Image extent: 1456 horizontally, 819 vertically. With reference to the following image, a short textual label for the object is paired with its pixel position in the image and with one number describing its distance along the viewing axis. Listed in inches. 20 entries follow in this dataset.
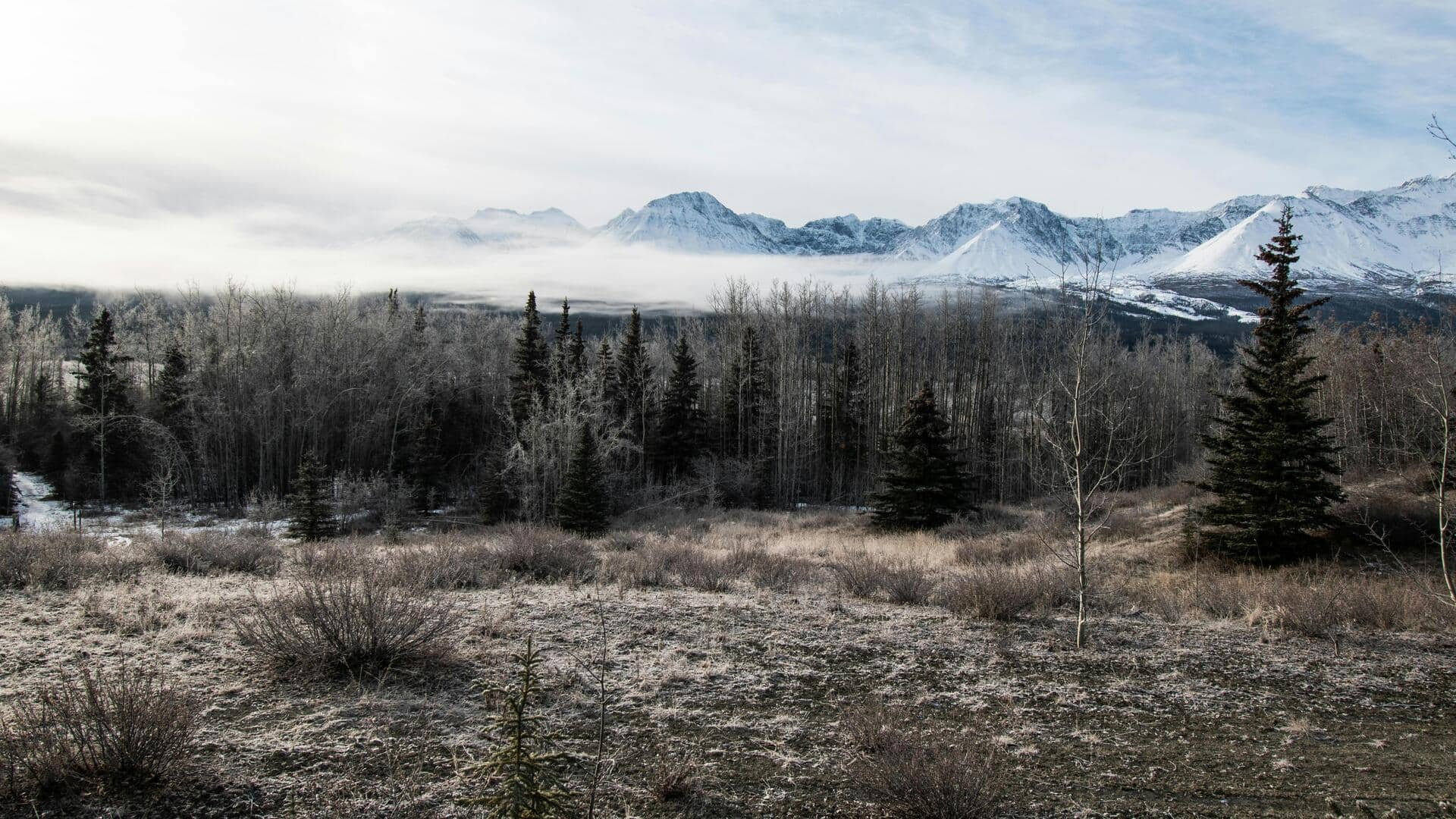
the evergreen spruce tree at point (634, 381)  1825.8
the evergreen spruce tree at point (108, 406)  1596.9
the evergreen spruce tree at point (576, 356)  1770.4
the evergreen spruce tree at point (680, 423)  1759.4
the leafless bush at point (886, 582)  382.6
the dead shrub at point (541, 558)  421.7
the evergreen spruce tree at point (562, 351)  1745.0
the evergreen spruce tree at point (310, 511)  1071.0
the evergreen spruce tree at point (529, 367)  1711.4
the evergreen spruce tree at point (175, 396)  1626.5
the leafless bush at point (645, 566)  410.3
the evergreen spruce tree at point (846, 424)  1835.6
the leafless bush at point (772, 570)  424.5
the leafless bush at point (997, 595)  343.3
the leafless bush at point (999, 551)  681.6
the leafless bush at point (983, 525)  1007.6
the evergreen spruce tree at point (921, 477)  1072.8
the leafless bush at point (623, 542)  664.4
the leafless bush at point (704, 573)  408.5
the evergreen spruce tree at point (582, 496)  1117.1
